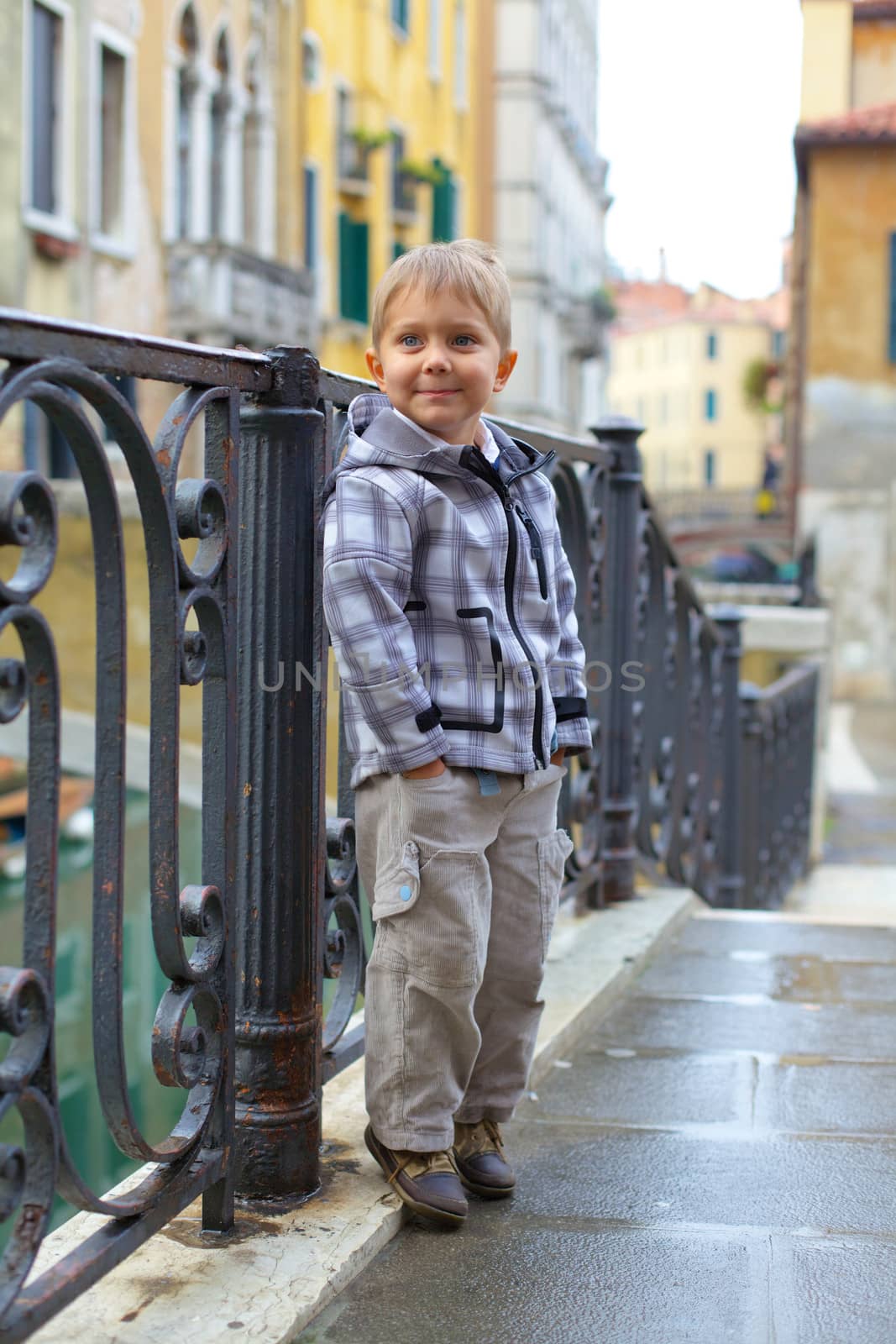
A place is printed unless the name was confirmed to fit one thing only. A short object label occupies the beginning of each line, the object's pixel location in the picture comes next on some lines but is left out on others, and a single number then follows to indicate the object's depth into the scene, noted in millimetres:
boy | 2158
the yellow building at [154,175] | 14641
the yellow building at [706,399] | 77688
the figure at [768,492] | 47281
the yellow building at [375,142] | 21719
